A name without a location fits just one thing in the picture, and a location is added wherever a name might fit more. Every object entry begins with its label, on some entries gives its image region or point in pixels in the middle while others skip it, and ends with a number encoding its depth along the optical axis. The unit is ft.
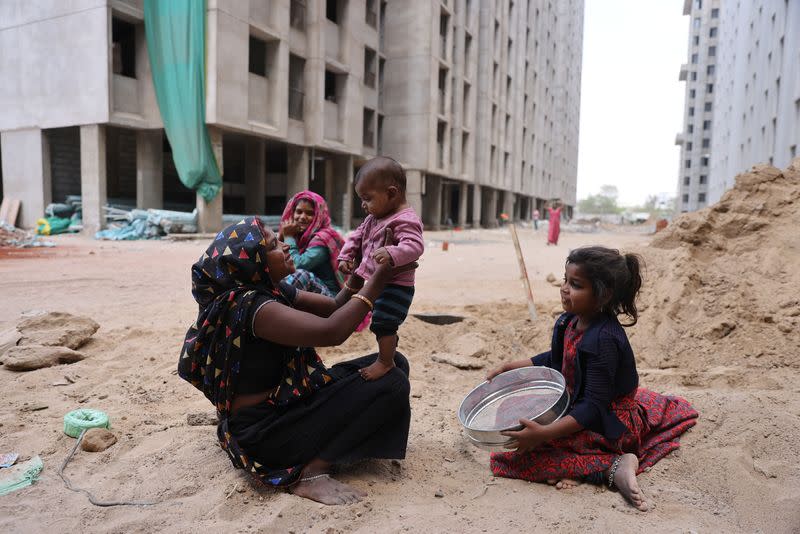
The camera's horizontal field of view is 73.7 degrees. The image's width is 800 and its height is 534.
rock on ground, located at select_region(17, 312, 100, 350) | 13.16
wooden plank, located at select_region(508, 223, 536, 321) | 17.04
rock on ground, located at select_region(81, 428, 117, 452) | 8.15
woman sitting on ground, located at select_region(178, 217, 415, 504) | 6.37
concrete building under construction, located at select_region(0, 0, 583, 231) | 48.88
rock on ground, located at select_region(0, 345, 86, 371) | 11.80
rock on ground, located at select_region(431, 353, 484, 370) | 13.58
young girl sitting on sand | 6.95
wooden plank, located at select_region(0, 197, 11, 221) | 53.16
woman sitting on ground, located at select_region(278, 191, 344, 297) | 13.41
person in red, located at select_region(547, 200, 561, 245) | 60.64
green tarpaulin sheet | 47.24
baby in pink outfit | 8.00
